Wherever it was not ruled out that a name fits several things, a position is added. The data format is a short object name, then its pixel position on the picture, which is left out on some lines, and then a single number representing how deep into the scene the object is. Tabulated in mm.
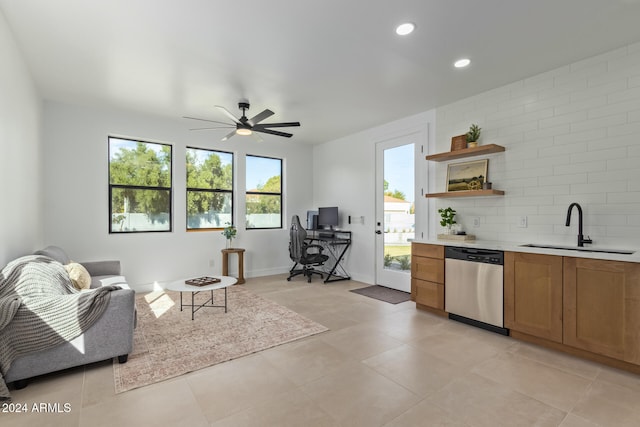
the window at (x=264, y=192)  5965
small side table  5336
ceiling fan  3828
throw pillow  2904
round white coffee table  3366
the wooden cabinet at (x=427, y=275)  3654
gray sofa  2123
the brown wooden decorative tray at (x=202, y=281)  3521
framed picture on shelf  3746
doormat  4383
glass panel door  4711
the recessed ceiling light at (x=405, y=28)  2457
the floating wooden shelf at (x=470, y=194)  3473
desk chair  5430
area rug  2414
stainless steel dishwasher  3107
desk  5625
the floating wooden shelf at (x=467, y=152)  3500
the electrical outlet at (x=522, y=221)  3390
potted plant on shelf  3717
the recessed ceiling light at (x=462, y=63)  3025
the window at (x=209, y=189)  5305
